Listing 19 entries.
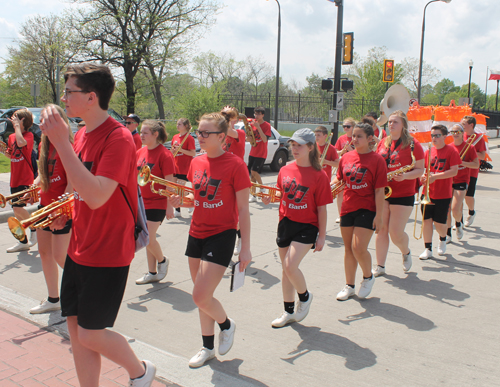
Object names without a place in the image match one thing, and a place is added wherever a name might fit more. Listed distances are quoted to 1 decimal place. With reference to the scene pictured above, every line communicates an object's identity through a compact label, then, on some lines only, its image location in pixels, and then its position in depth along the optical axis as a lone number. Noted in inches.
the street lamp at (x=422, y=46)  978.7
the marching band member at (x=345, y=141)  311.3
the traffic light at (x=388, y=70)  821.2
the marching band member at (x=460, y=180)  295.0
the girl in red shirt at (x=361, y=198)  182.7
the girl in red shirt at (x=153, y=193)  203.0
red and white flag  1676.7
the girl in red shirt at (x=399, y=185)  213.6
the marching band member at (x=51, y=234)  166.1
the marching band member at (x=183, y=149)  339.0
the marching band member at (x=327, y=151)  288.8
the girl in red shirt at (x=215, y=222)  134.5
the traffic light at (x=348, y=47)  608.2
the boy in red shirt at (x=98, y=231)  93.3
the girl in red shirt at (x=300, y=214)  158.7
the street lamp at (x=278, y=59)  904.3
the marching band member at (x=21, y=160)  232.8
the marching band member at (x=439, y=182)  246.5
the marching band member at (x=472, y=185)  323.3
